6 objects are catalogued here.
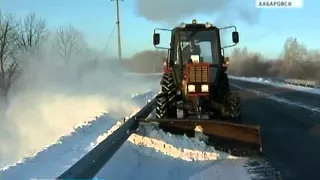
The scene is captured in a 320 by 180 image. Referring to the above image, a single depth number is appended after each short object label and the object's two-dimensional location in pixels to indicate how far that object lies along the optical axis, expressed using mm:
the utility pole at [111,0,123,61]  50625
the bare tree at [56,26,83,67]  69725
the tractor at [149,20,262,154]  12516
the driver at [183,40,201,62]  13461
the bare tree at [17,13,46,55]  73812
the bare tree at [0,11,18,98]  64000
